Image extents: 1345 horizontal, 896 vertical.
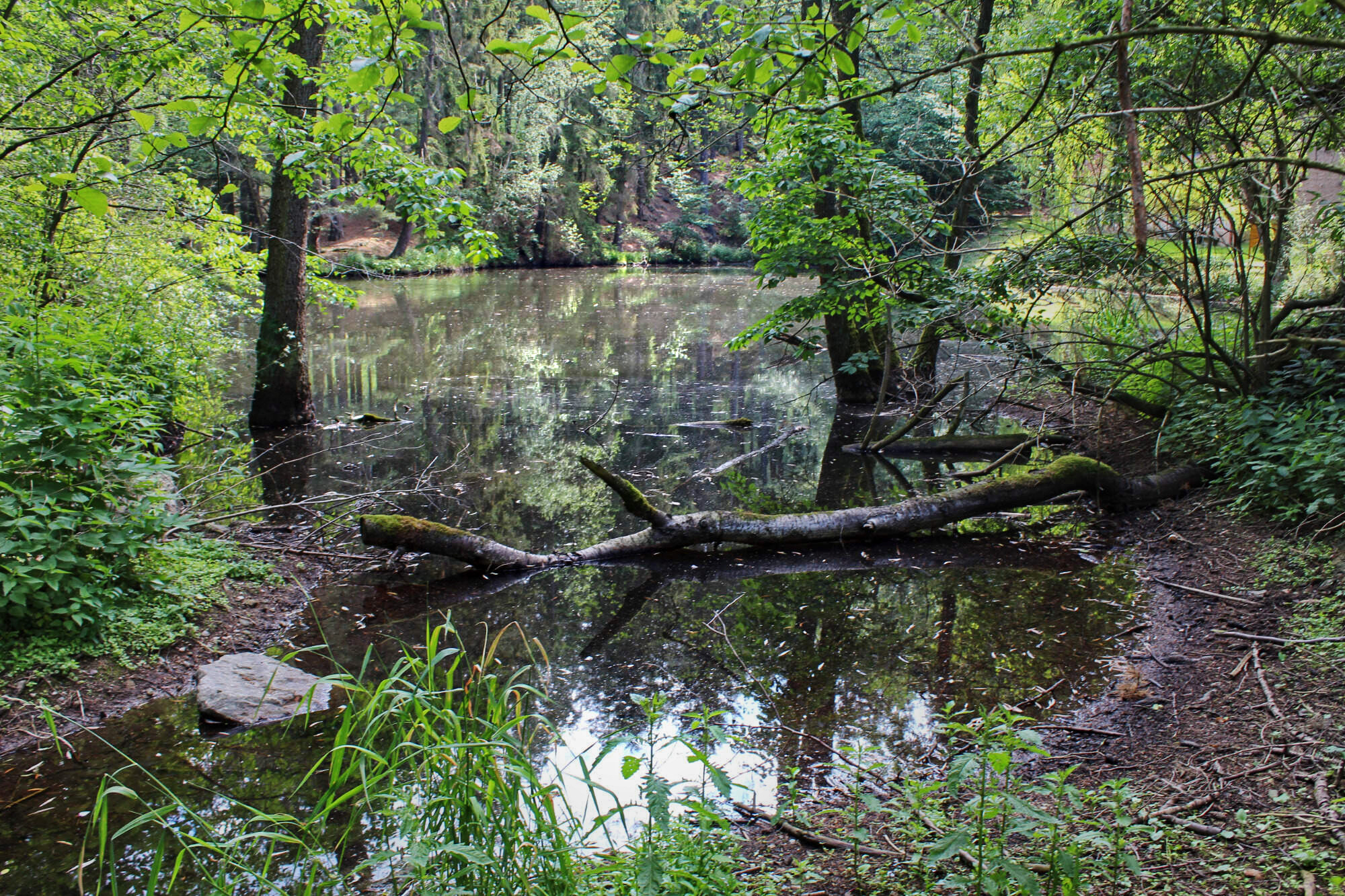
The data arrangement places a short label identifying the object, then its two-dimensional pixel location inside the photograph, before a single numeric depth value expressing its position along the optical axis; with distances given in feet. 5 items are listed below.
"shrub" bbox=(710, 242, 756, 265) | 133.08
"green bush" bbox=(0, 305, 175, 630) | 13.35
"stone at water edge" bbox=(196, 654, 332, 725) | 13.03
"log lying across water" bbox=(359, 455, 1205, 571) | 20.40
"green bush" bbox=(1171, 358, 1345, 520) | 16.10
